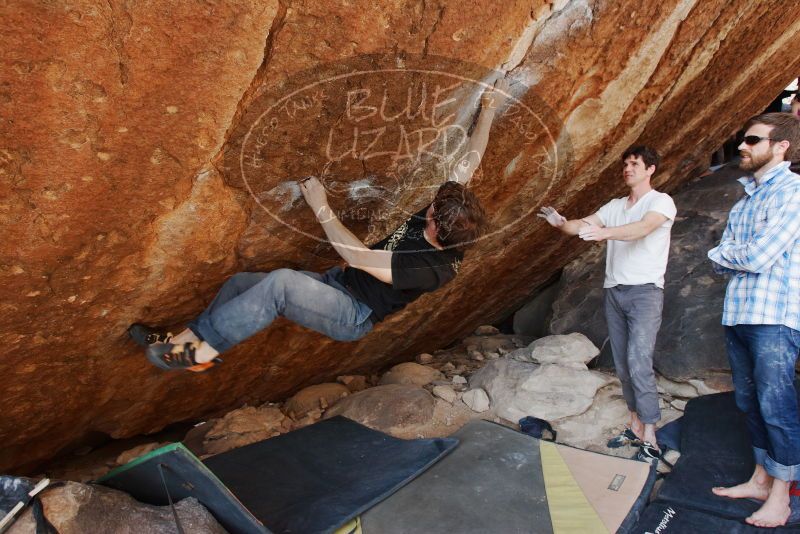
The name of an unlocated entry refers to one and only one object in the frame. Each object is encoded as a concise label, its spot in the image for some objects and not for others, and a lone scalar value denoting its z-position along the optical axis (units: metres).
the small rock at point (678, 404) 3.55
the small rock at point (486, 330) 6.06
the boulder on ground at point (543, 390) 3.54
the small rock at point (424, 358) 5.21
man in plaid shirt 2.23
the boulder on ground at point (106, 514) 1.84
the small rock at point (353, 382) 4.53
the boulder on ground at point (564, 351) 3.94
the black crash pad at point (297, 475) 2.09
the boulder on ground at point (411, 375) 4.38
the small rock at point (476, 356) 5.01
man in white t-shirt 2.86
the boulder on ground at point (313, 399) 3.99
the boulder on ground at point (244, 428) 3.51
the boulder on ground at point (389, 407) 3.56
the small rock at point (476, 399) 3.72
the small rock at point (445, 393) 3.83
